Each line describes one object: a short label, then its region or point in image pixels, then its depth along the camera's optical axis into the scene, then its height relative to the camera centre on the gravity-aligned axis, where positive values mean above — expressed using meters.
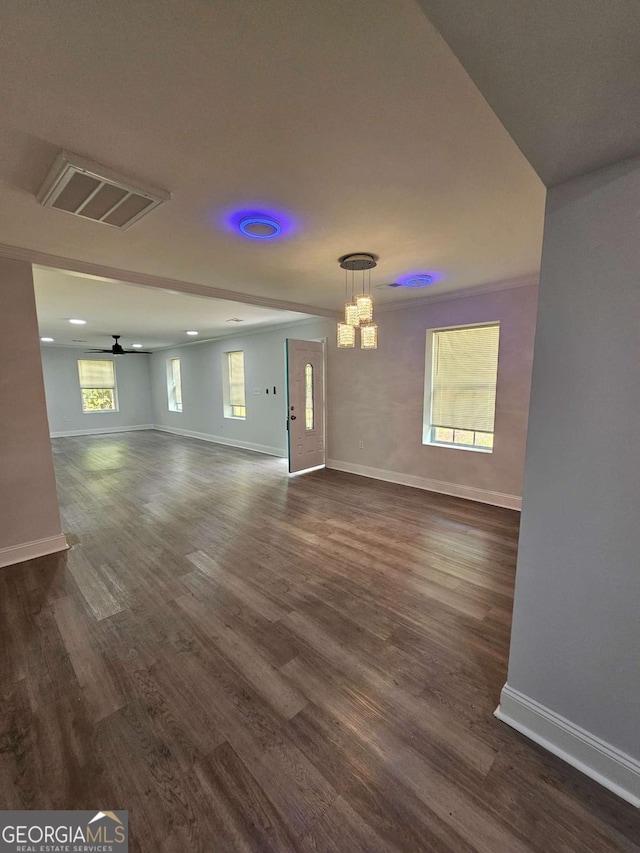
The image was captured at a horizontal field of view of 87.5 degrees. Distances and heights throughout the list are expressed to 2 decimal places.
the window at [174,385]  9.24 -0.07
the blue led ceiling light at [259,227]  2.13 +1.03
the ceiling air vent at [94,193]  1.58 +0.99
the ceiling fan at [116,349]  7.24 +0.72
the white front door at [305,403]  5.23 -0.35
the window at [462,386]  3.98 -0.06
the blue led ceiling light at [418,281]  3.42 +1.06
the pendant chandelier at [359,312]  2.82 +0.62
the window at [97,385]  9.25 -0.06
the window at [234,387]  7.39 -0.10
